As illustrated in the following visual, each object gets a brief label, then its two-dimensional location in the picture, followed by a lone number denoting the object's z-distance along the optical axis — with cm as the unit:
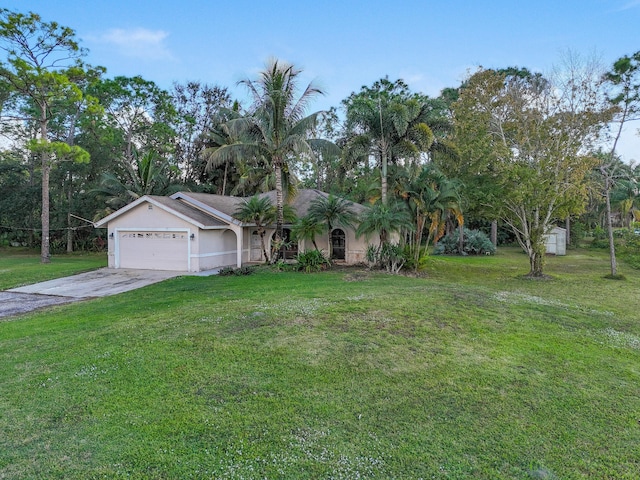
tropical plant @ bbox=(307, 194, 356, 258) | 1644
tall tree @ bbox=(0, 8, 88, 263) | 1892
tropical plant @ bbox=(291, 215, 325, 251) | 1631
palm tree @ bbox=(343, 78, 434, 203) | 1639
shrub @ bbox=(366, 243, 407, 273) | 1625
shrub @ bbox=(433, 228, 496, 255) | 2672
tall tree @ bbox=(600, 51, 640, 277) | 1480
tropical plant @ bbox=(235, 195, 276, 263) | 1659
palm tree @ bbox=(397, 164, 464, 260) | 1628
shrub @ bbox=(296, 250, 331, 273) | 1641
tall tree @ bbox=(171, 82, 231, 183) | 3344
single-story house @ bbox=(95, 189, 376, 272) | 1677
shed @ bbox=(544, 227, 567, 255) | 2559
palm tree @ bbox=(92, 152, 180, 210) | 2544
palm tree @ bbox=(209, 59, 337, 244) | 1554
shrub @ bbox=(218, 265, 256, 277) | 1531
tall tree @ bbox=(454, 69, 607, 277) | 1498
